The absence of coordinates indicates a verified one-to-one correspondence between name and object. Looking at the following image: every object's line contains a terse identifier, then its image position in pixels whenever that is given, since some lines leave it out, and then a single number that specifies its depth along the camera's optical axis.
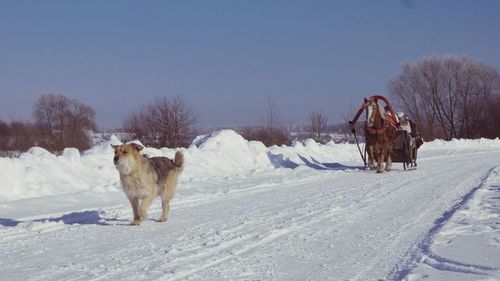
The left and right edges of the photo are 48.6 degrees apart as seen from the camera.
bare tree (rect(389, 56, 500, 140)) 67.00
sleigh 18.69
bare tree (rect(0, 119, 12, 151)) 27.14
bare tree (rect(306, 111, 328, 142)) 45.83
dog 9.03
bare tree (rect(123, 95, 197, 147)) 27.33
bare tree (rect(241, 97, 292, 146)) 36.78
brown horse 18.53
